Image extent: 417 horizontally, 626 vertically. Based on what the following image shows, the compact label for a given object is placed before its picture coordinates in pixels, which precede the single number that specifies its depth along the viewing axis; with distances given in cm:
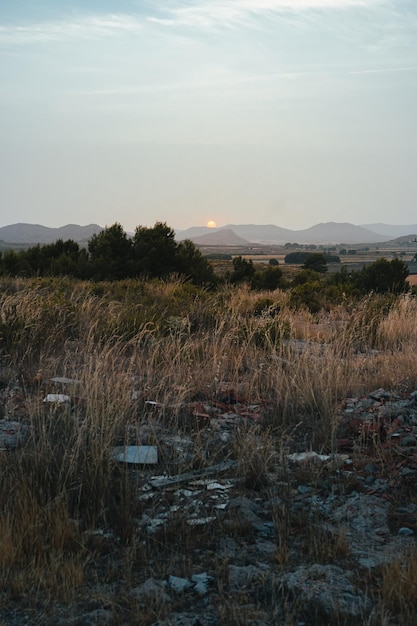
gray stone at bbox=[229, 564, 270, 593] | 297
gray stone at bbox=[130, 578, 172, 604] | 285
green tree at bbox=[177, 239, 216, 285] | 2170
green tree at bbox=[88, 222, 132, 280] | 2127
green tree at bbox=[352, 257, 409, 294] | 2092
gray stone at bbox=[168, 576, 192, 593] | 296
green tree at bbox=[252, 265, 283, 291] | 2356
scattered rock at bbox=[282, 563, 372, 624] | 271
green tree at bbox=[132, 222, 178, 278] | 2139
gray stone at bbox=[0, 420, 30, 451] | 468
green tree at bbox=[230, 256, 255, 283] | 2497
